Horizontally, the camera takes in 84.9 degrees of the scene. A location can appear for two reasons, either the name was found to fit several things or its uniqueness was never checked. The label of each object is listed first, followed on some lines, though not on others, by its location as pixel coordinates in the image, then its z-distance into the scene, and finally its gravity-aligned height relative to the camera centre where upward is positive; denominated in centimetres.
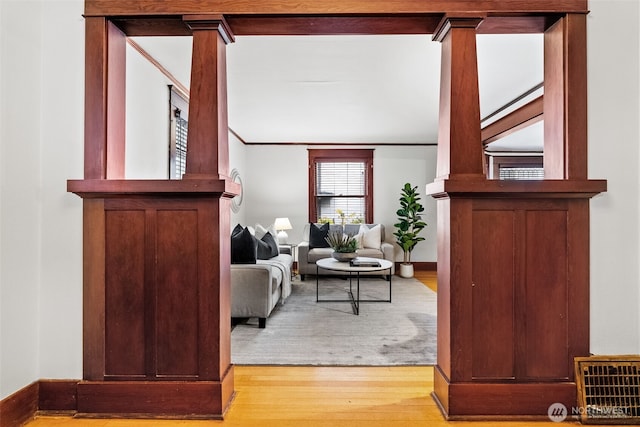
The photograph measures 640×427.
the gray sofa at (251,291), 337 -75
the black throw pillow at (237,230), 401 -19
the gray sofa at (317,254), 592 -69
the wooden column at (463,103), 189 +61
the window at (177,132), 361 +89
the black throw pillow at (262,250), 434 -45
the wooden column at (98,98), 193 +64
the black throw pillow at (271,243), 460 -39
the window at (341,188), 714 +53
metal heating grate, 182 -94
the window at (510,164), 743 +107
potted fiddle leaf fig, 633 -21
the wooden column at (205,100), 191 +63
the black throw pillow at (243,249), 351 -35
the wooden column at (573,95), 189 +65
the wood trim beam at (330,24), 195 +109
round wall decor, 595 +25
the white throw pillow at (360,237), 629 -42
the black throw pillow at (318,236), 629 -40
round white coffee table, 409 -63
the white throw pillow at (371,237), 632 -42
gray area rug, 266 -110
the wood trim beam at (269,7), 191 +114
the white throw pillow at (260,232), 488 -26
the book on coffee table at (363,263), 427 -61
